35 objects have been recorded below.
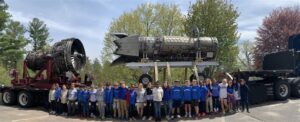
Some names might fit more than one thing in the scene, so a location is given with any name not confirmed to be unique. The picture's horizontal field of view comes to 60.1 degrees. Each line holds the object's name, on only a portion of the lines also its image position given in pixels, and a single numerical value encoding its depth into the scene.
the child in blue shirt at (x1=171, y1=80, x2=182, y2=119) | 10.12
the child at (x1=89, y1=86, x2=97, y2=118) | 10.88
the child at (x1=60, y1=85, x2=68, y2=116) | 11.36
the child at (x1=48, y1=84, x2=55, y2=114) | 11.60
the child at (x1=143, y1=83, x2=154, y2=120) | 10.21
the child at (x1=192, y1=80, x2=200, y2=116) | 10.17
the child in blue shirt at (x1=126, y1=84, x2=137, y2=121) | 10.28
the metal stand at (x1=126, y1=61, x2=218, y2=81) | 12.79
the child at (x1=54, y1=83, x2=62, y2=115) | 11.50
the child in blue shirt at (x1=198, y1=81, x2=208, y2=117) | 10.24
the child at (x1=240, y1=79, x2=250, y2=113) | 10.62
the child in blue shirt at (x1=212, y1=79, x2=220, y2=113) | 10.43
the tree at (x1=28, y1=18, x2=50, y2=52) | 47.32
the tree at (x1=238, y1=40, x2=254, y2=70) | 39.84
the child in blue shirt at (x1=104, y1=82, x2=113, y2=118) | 10.59
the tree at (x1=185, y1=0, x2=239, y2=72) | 18.17
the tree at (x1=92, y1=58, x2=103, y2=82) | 23.07
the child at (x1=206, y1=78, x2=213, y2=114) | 10.30
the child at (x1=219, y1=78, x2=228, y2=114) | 10.40
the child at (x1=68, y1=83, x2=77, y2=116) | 11.22
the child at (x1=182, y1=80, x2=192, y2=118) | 10.14
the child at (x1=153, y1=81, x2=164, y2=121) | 9.98
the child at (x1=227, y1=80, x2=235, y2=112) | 10.55
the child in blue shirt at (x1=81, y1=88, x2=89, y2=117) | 11.01
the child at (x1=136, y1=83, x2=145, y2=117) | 10.21
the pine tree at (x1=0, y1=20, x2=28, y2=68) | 25.72
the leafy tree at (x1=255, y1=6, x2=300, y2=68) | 23.71
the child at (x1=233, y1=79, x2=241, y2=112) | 10.60
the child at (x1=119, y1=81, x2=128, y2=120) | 10.40
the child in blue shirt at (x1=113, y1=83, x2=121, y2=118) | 10.49
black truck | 11.57
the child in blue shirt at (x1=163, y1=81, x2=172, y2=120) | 10.10
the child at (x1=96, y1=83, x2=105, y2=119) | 10.68
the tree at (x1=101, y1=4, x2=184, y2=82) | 21.84
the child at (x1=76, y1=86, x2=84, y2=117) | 11.13
